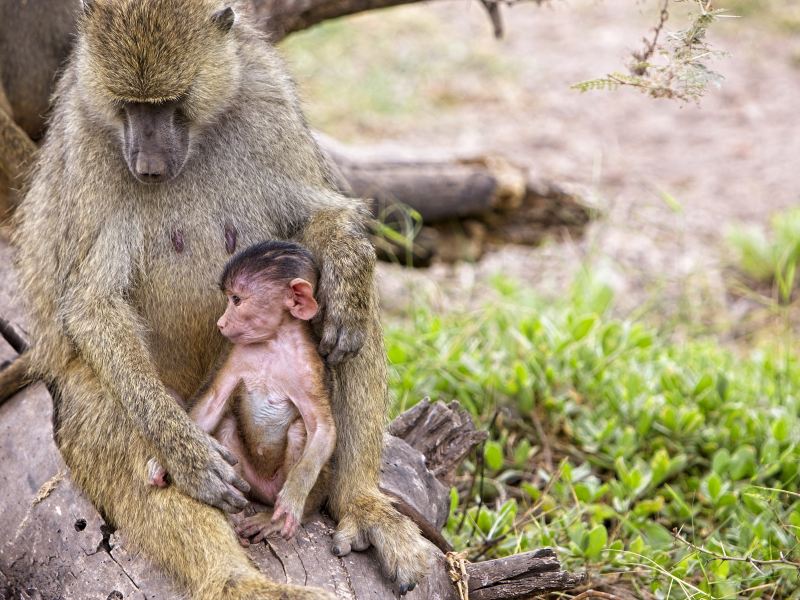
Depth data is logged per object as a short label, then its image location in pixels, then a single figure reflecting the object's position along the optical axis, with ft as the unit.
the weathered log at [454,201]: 36.14
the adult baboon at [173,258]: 19.12
